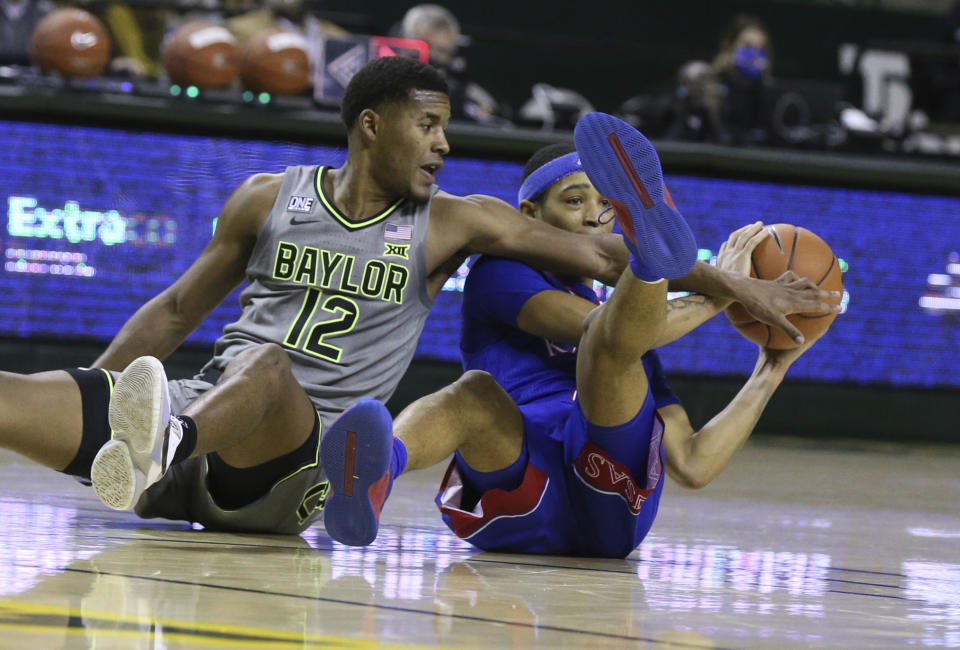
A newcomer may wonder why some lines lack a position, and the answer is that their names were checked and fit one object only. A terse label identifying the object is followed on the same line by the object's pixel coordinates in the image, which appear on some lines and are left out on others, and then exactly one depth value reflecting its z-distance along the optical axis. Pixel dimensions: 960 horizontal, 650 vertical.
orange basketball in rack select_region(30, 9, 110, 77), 14.56
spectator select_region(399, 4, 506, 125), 15.63
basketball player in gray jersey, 6.16
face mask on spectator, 17.50
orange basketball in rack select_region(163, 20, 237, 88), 14.70
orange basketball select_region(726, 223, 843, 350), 7.01
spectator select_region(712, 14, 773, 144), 17.05
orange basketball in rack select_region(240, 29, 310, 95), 14.73
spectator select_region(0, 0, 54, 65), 15.98
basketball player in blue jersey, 5.44
